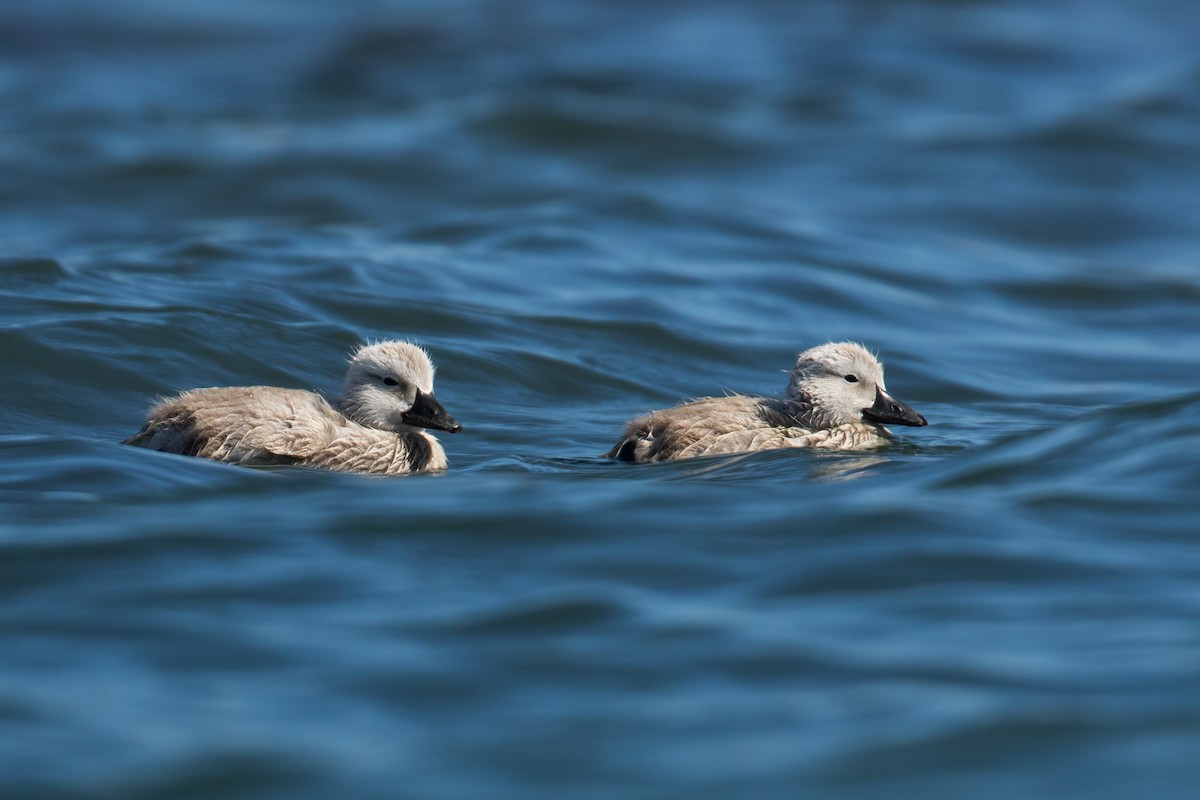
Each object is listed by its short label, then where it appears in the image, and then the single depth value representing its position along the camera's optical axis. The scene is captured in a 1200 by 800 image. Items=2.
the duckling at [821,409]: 18.55
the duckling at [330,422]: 17.12
